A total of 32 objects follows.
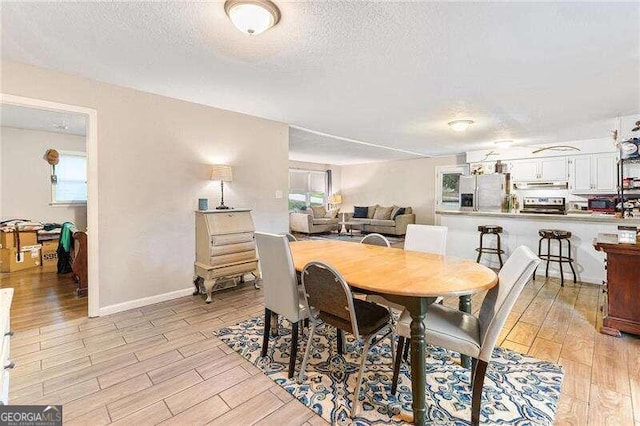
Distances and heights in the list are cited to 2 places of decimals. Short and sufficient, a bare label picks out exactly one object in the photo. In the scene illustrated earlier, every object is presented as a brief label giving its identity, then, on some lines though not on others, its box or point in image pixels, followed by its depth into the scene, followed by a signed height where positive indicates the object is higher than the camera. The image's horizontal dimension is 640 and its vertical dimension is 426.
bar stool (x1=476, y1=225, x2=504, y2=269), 4.68 -0.45
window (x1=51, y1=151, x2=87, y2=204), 5.16 +0.56
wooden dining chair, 1.64 -0.60
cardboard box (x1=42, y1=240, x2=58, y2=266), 4.73 -0.67
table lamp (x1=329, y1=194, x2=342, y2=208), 10.55 +0.38
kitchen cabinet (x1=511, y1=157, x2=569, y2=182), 6.15 +0.85
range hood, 6.17 +0.53
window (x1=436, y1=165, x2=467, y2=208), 8.22 +0.68
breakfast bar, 4.04 -0.34
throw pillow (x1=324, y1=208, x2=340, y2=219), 9.61 -0.14
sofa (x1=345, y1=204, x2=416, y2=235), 8.39 -0.30
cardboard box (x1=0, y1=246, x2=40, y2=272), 4.41 -0.74
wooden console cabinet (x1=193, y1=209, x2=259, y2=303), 3.40 -0.45
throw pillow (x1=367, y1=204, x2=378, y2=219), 9.41 -0.08
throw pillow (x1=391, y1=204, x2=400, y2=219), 8.77 -0.04
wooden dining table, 1.51 -0.39
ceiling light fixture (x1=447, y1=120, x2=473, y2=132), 4.27 +1.24
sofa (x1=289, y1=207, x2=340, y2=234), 8.67 -0.34
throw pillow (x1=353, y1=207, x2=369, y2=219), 9.54 -0.09
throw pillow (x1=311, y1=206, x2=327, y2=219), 9.18 -0.07
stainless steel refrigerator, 6.57 +0.40
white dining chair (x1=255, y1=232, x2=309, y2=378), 1.93 -0.49
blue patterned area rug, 1.65 -1.13
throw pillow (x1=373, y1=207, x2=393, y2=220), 8.94 -0.10
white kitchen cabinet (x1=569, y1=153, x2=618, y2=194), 5.60 +0.68
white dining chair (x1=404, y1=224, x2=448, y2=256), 2.54 -0.26
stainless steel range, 6.00 +0.13
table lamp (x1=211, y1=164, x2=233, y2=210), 3.54 +0.45
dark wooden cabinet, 2.53 -0.70
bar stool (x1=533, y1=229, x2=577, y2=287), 4.05 -0.51
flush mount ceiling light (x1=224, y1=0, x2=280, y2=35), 1.67 +1.14
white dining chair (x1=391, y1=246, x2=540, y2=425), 1.46 -0.66
